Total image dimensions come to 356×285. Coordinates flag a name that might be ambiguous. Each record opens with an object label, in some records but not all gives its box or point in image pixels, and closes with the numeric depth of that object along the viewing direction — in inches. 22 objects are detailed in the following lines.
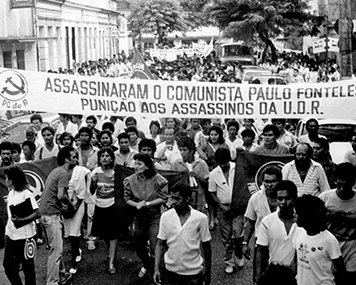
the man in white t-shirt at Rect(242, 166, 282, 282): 236.2
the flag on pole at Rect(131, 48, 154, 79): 522.7
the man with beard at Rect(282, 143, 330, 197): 262.8
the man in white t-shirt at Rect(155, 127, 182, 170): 359.9
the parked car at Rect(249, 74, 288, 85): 850.4
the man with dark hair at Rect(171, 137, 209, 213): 340.2
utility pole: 581.3
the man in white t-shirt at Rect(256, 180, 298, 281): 210.4
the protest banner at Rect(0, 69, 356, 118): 339.0
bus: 1640.0
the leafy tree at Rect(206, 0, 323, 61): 1278.3
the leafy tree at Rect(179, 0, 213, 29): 2655.0
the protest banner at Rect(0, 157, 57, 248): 338.0
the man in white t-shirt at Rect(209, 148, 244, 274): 304.2
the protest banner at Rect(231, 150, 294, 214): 306.8
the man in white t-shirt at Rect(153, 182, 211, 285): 218.7
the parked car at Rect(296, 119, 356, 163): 452.8
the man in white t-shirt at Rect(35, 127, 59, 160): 369.4
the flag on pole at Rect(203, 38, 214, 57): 1244.0
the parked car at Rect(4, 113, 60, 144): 477.0
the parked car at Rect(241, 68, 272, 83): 1025.5
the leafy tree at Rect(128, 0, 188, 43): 2390.5
